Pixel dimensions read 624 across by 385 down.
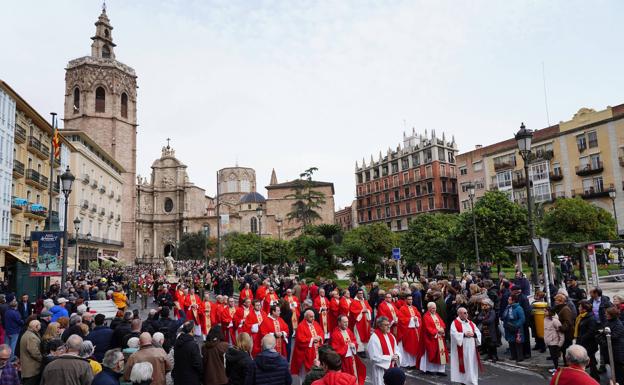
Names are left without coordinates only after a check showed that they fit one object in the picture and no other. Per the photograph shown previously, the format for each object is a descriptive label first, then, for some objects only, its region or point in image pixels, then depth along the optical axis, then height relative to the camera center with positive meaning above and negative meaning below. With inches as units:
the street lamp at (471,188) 830.0 +110.0
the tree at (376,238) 1774.1 +67.4
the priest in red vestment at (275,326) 384.6 -54.2
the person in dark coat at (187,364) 272.8 -57.7
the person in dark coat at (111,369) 209.1 -45.9
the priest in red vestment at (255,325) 411.5 -55.6
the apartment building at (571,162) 1701.5 +339.4
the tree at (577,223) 1268.5 +63.2
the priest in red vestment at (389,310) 433.1 -51.1
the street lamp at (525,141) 473.0 +107.2
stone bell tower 2839.6 +937.3
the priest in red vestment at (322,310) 498.4 -54.4
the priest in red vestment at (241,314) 444.1 -50.3
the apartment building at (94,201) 1977.1 +308.9
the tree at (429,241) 1416.1 +38.0
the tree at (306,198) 1990.7 +246.6
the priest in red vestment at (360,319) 451.2 -60.4
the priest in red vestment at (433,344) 393.4 -75.4
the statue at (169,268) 1529.4 -13.8
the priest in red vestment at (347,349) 320.2 -61.7
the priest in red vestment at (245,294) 577.0 -40.9
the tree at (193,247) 3198.8 +111.7
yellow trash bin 441.4 -62.7
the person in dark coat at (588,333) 334.5 -61.0
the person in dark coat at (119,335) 317.7 -45.6
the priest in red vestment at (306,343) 341.7 -61.0
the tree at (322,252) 1065.5 +12.7
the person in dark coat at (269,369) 232.7 -53.4
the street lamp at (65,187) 621.6 +107.2
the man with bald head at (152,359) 245.3 -48.4
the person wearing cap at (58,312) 421.9 -38.2
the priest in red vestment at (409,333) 418.9 -70.1
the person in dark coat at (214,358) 276.2 -56.2
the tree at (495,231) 1256.8 +51.8
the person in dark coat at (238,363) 255.3 -54.5
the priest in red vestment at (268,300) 537.0 -46.6
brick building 2758.4 +439.7
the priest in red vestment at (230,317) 468.8 -54.9
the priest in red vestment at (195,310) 581.6 -57.7
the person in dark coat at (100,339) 310.3 -47.2
